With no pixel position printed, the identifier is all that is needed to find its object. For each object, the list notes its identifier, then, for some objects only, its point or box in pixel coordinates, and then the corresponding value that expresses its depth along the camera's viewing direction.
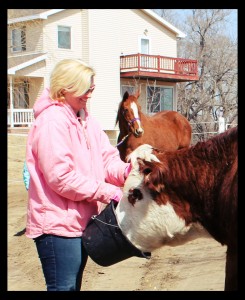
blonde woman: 3.13
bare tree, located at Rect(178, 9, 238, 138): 28.44
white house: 27.88
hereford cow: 2.88
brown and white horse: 10.08
